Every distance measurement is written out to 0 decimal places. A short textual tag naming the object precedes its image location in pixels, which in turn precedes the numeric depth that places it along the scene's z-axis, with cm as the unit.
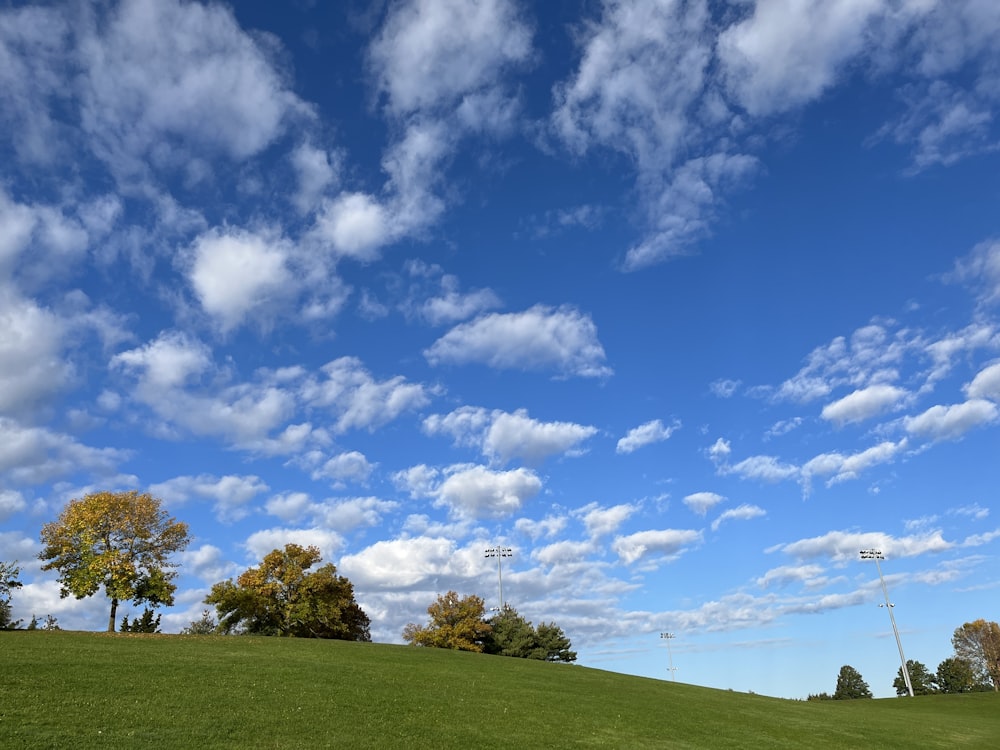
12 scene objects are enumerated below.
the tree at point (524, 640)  8506
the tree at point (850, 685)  16250
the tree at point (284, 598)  6775
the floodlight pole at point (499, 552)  10344
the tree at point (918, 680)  13488
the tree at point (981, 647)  12189
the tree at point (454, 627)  8331
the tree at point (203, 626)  11730
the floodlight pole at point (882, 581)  8224
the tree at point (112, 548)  5581
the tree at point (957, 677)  12431
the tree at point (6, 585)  6016
